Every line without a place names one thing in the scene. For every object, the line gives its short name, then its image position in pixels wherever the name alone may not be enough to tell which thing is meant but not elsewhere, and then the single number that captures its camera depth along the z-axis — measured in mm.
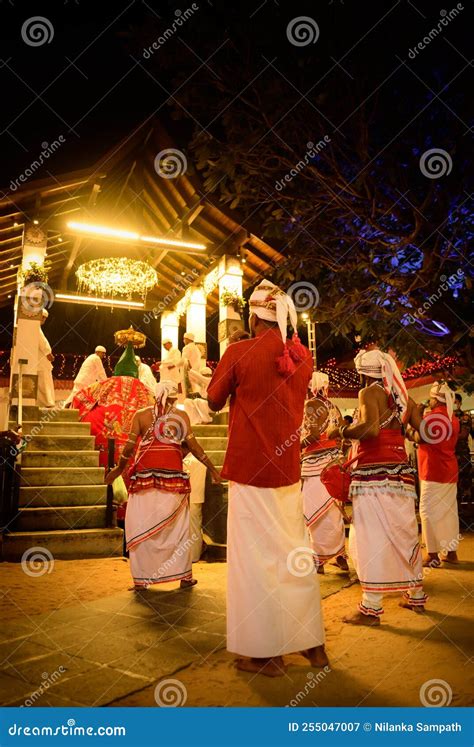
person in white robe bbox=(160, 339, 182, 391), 13503
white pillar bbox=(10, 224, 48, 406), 10383
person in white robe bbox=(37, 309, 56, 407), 10719
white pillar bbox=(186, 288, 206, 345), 13742
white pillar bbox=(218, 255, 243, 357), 12172
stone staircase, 6066
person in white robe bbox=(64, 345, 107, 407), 11641
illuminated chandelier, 12305
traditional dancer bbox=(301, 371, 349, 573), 5207
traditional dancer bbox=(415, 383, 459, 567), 5777
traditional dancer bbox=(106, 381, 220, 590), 4531
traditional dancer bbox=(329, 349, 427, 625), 3598
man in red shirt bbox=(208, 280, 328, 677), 2639
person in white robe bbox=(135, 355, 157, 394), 11726
